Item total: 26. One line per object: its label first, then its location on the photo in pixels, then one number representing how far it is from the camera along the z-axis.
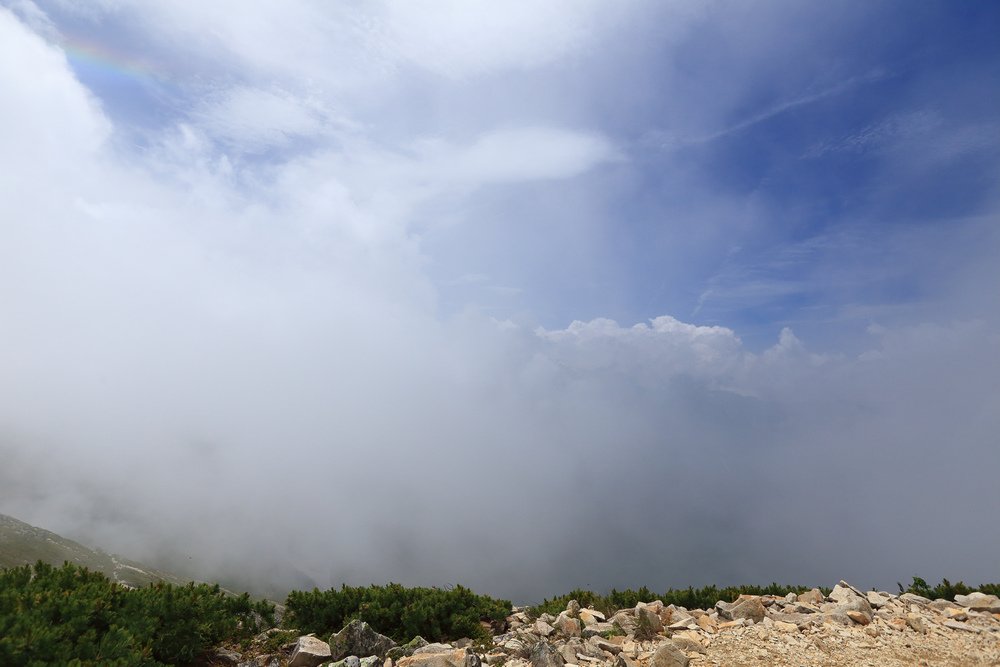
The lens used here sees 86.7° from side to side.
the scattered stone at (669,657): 10.65
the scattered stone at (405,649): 12.21
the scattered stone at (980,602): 15.70
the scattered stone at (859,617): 13.70
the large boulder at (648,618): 13.19
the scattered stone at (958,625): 13.77
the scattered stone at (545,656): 10.62
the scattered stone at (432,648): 12.11
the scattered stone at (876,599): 15.65
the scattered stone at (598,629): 13.47
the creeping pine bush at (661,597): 17.61
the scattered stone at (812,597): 16.50
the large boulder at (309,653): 12.15
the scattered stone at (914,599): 16.24
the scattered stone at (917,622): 13.58
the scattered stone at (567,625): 13.75
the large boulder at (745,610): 14.35
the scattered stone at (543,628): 13.74
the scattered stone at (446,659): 10.91
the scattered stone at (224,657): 12.71
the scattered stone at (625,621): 13.65
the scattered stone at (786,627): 12.93
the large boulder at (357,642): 12.23
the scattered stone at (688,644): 11.61
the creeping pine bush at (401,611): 14.86
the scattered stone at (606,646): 11.91
